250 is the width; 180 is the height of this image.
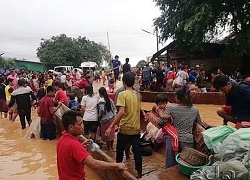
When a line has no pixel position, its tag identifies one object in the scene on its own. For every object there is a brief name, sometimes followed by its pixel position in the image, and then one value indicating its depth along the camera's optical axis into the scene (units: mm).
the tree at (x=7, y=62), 27843
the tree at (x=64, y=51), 29279
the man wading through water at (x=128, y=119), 2970
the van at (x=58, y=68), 22917
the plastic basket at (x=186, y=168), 2460
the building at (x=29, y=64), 34264
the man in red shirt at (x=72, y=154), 1850
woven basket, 2505
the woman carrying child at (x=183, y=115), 2634
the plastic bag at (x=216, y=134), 2284
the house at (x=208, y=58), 14553
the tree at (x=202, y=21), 12252
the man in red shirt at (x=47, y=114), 5535
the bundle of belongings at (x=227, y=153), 1903
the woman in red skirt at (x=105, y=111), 4311
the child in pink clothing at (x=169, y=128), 2656
